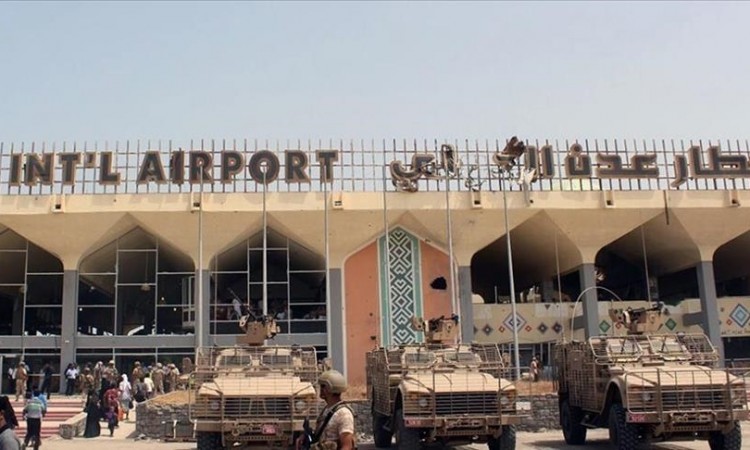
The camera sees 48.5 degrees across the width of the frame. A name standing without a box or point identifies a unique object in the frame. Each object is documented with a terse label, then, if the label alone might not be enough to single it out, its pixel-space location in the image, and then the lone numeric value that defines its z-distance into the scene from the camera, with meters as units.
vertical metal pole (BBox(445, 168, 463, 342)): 30.36
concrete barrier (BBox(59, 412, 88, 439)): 20.75
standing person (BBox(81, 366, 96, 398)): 25.98
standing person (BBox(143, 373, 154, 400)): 26.84
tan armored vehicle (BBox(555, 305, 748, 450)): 13.18
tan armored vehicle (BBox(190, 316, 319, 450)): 13.28
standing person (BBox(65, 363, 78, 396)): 31.38
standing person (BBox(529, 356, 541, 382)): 26.12
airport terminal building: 33.00
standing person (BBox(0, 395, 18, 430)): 6.52
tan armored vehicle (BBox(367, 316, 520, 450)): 13.38
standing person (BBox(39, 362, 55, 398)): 30.02
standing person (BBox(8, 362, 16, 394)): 31.75
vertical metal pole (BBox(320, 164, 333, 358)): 32.03
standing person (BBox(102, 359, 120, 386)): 26.53
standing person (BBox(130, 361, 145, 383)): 28.58
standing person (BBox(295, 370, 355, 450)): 6.12
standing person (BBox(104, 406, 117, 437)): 21.08
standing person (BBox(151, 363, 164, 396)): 28.53
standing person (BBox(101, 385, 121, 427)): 21.53
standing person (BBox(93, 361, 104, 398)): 25.18
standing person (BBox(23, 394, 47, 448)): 16.64
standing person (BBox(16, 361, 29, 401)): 28.79
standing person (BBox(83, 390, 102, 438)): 20.73
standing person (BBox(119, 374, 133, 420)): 25.47
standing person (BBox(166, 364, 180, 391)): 28.28
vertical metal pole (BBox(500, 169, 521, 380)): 28.03
